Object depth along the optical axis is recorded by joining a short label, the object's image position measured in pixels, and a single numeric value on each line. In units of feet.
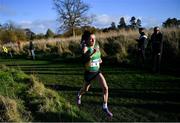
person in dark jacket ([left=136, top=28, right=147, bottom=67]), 24.94
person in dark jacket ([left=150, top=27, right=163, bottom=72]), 21.43
